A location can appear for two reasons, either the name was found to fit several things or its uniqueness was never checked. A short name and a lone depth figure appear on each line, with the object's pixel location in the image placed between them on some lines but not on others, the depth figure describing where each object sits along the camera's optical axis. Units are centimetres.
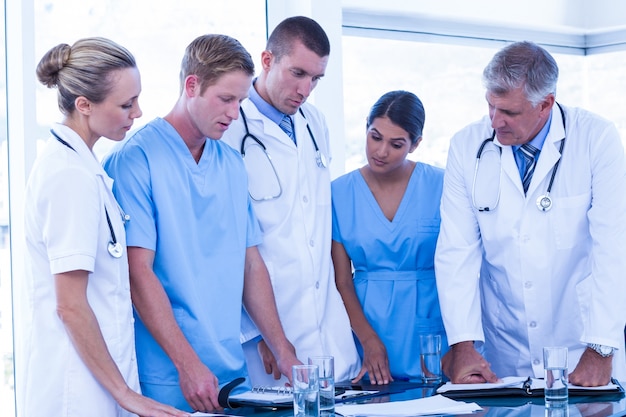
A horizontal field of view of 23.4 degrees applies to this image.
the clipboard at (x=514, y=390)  375
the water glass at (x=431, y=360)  396
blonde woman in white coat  353
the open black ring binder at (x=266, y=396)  364
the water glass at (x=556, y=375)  355
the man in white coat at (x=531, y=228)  404
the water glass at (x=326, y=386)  350
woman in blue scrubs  431
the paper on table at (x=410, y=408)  356
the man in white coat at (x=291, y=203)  419
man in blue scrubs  376
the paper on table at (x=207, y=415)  352
